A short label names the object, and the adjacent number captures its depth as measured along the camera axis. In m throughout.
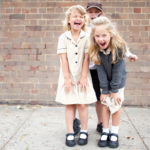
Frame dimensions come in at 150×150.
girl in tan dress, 2.40
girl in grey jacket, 2.21
